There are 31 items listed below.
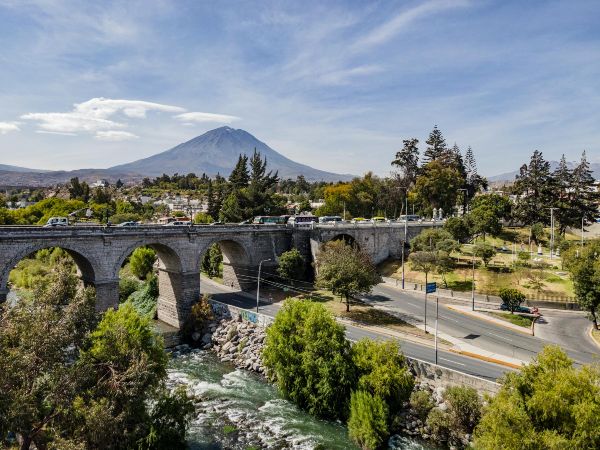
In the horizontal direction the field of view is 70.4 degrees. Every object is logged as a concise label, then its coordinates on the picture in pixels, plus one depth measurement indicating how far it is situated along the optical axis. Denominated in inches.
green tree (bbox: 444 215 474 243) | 2603.3
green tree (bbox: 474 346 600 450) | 724.7
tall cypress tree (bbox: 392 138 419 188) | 3718.0
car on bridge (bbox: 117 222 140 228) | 1765.5
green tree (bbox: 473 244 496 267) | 2235.5
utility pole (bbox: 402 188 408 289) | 2736.2
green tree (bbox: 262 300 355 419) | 1090.7
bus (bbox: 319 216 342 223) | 2710.4
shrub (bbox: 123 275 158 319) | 2126.2
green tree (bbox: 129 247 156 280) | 2593.5
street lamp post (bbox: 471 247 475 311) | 1883.5
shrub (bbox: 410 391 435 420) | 1082.7
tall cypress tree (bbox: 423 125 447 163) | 3892.7
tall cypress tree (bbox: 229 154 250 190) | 4002.7
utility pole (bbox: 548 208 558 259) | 2457.6
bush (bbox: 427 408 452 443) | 1019.9
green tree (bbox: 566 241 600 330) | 1473.9
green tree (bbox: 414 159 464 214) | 3216.0
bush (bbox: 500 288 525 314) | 1797.5
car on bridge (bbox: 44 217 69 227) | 1709.5
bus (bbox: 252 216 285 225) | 2554.1
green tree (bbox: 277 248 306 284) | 2199.8
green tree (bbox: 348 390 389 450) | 988.6
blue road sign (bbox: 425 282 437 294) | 1486.2
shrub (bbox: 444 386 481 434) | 1014.4
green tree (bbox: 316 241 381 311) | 1779.0
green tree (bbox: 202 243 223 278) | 2731.3
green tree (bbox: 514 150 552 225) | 2760.8
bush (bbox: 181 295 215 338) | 1820.9
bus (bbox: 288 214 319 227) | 2475.3
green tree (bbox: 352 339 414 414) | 1042.1
